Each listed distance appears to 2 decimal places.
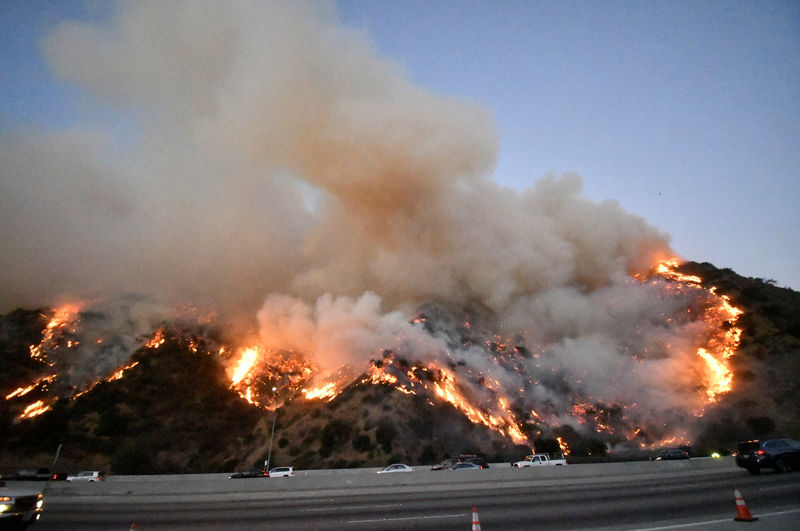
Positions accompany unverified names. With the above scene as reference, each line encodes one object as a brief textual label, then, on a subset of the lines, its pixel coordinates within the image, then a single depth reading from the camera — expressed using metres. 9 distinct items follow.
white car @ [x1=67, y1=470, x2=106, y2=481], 47.91
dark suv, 22.28
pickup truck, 42.48
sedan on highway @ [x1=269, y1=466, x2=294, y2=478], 44.81
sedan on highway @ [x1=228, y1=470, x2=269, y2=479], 41.75
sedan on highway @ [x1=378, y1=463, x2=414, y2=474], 42.16
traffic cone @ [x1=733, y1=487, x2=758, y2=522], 10.21
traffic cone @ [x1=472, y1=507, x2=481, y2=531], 8.84
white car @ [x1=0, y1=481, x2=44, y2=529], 12.50
